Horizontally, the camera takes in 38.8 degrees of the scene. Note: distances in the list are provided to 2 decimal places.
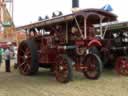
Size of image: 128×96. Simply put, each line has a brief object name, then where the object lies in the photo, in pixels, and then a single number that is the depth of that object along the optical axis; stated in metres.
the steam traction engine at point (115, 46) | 6.86
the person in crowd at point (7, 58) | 8.79
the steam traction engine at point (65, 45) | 6.20
